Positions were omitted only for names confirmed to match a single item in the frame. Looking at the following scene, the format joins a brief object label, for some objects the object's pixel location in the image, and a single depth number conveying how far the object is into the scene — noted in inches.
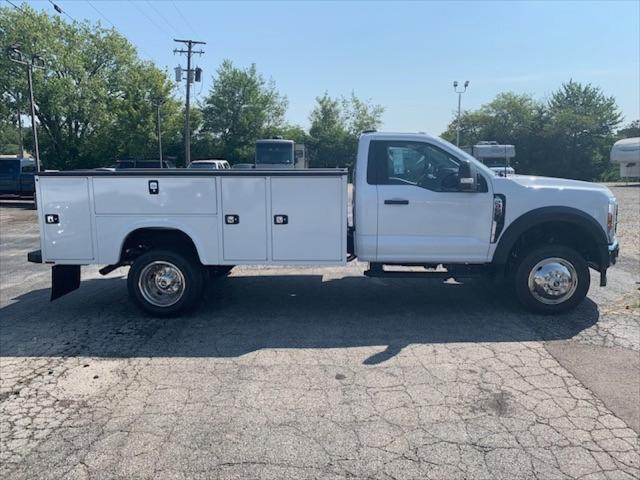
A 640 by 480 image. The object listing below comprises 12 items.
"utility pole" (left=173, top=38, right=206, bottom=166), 1561.3
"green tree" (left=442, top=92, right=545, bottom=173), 2200.8
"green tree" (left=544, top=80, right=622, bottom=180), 2117.4
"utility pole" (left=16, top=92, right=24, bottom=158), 1663.9
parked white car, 846.0
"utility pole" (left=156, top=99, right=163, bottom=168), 1974.7
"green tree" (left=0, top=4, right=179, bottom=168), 1653.5
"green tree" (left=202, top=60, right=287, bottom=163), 2165.4
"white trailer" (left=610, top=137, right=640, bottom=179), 1521.9
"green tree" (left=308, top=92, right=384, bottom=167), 2114.9
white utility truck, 245.8
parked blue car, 1053.2
